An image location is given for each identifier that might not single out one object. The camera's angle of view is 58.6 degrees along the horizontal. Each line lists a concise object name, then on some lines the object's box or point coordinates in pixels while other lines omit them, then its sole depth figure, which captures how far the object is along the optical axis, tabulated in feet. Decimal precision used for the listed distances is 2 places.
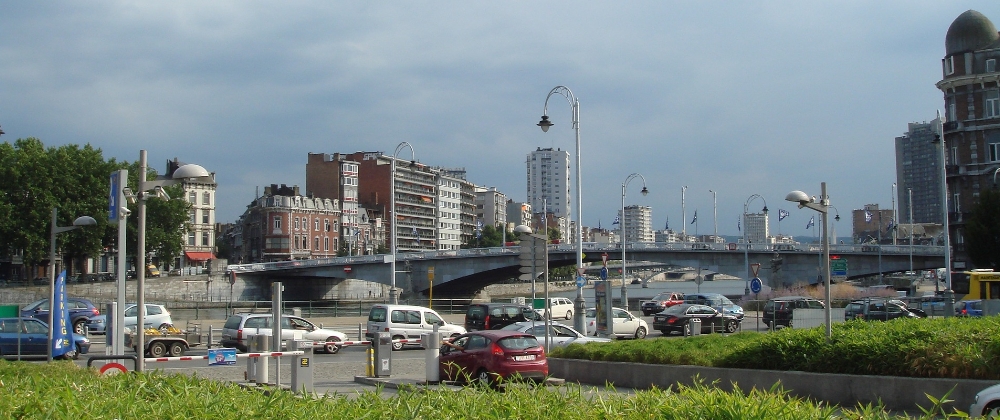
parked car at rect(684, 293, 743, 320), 162.30
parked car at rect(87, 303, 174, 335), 115.51
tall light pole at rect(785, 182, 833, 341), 59.36
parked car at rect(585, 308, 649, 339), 123.95
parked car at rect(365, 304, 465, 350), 109.19
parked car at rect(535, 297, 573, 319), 171.73
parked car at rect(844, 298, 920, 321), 120.47
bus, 137.80
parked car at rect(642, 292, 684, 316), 187.93
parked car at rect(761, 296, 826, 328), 125.70
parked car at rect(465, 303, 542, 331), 122.72
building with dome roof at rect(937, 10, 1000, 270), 204.33
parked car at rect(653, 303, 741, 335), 124.77
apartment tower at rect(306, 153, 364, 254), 460.55
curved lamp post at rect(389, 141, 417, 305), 158.10
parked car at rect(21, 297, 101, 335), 122.42
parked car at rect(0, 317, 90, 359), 85.15
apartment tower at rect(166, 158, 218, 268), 377.09
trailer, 92.48
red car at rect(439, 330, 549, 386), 61.57
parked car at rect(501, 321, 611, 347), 88.97
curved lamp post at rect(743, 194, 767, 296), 256.73
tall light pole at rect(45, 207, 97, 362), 66.23
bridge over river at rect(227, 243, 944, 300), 265.54
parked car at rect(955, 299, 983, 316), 120.67
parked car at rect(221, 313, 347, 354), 97.91
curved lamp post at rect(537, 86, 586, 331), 105.91
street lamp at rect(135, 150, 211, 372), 46.88
